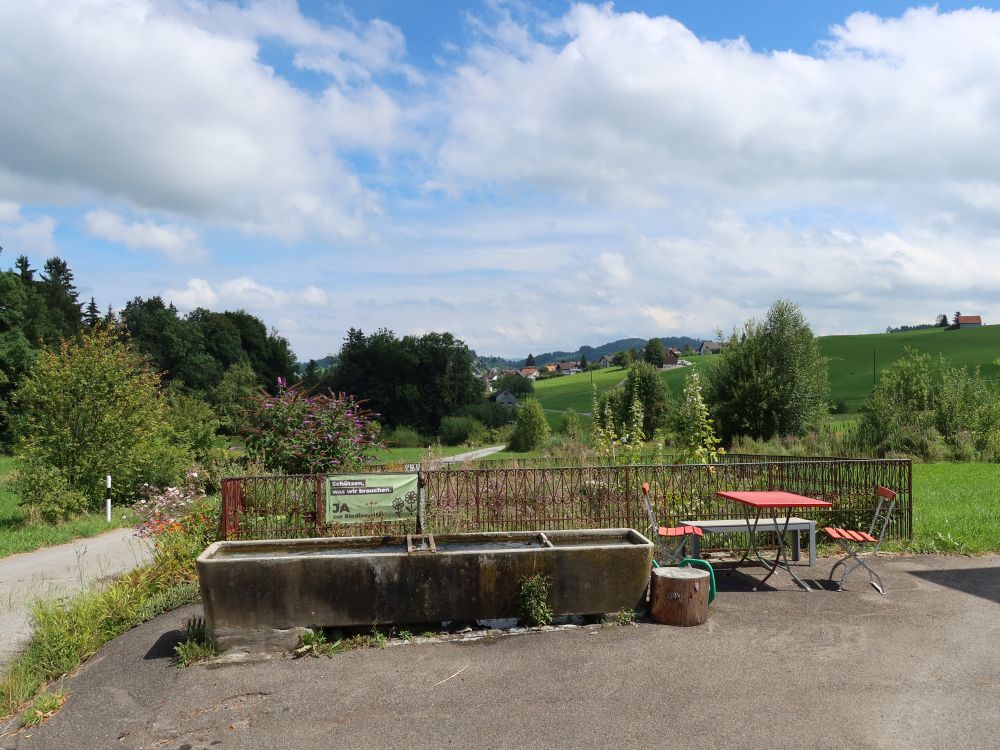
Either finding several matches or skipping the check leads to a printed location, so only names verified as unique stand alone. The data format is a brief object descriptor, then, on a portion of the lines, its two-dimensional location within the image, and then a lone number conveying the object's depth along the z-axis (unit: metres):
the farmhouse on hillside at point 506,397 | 114.19
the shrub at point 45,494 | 16.47
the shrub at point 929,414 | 26.31
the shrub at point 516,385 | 114.72
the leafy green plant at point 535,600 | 6.93
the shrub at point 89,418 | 17.61
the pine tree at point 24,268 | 63.16
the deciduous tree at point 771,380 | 31.95
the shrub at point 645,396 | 48.22
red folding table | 8.09
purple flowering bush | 12.26
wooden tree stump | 6.99
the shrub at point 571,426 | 32.38
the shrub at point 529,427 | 49.47
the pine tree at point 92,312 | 76.56
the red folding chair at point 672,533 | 8.47
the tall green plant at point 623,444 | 16.27
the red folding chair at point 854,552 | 8.23
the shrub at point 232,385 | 58.58
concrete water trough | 6.62
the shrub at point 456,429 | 67.06
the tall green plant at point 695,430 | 15.10
